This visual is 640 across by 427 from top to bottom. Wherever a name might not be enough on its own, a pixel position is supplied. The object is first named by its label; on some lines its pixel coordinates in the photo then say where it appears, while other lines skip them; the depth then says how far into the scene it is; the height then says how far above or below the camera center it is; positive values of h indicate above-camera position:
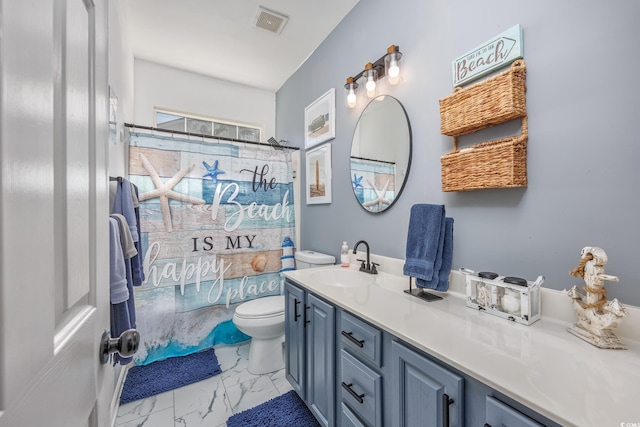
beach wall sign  1.04 +0.66
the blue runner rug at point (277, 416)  1.49 -1.18
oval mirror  1.56 +0.38
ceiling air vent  1.97 +1.49
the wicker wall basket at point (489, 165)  1.01 +0.19
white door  0.28 +0.00
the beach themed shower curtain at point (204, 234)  2.05 -0.18
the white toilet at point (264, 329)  1.89 -0.84
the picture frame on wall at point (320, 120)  2.14 +0.81
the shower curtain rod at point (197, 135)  2.03 +0.66
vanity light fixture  1.54 +0.89
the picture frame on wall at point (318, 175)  2.22 +0.34
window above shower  2.70 +0.96
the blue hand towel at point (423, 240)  1.19 -0.13
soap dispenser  1.87 -0.30
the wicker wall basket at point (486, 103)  1.01 +0.45
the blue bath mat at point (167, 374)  1.76 -1.18
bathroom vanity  0.58 -0.40
